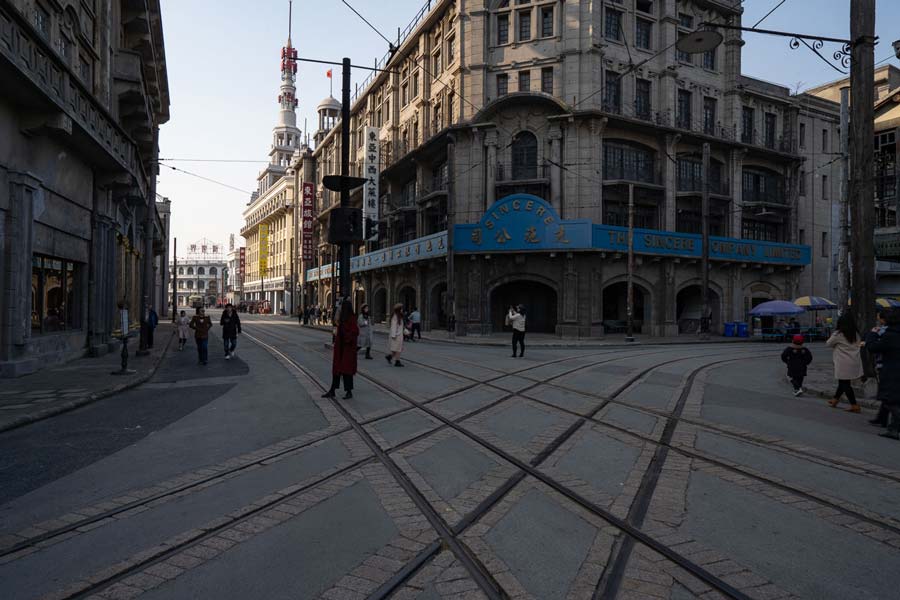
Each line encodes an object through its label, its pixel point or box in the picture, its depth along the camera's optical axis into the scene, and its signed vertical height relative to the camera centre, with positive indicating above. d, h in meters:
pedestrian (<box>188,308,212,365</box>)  15.22 -0.85
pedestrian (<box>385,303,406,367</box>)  14.18 -0.78
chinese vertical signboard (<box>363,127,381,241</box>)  37.50 +8.97
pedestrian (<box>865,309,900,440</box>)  7.02 -0.76
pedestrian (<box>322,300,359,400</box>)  9.21 -0.81
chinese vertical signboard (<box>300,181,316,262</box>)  54.81 +8.71
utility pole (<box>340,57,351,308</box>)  16.36 +4.76
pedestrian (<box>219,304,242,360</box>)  16.48 -0.78
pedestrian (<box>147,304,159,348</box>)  18.42 -0.74
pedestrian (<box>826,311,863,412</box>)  8.87 -0.76
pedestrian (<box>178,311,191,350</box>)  20.64 -0.97
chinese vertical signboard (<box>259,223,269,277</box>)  84.50 +7.92
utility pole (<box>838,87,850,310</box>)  16.29 +2.43
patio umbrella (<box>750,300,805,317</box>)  27.50 -0.07
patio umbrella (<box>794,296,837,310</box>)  27.58 +0.24
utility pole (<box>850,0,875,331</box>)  10.71 +3.05
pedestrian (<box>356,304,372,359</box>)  15.91 -0.75
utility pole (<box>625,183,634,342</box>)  26.09 +1.44
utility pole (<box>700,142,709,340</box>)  27.81 +3.29
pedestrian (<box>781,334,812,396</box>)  10.52 -1.02
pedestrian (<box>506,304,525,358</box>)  16.92 -0.59
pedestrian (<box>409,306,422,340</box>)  25.84 -0.76
